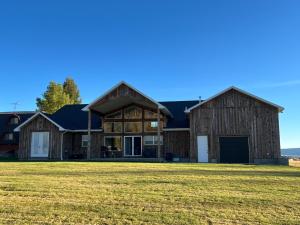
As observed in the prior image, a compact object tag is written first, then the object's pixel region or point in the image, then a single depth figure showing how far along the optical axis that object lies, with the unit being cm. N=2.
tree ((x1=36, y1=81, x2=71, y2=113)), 3393
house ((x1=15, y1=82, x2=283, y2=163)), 1724
